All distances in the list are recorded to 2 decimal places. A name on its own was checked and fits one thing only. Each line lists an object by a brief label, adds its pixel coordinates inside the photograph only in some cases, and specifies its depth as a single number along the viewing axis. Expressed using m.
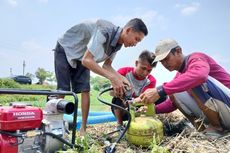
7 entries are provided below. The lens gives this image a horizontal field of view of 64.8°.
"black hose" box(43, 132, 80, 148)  1.48
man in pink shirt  1.72
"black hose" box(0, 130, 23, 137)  1.34
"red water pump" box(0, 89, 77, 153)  1.35
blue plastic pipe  2.67
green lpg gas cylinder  1.76
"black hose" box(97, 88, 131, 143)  1.76
